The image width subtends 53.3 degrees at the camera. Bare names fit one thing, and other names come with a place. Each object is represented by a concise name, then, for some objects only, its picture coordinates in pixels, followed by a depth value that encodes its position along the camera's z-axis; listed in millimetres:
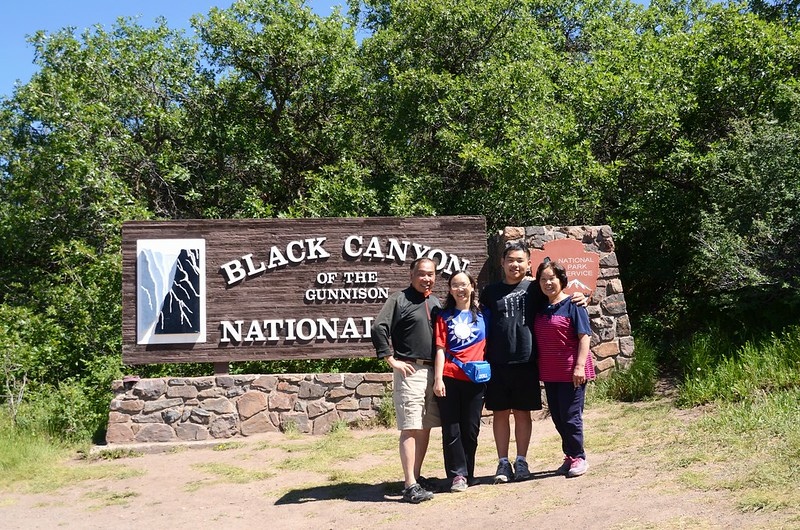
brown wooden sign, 8828
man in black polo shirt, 5492
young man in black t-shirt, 5688
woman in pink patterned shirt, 5625
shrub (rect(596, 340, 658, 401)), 8930
